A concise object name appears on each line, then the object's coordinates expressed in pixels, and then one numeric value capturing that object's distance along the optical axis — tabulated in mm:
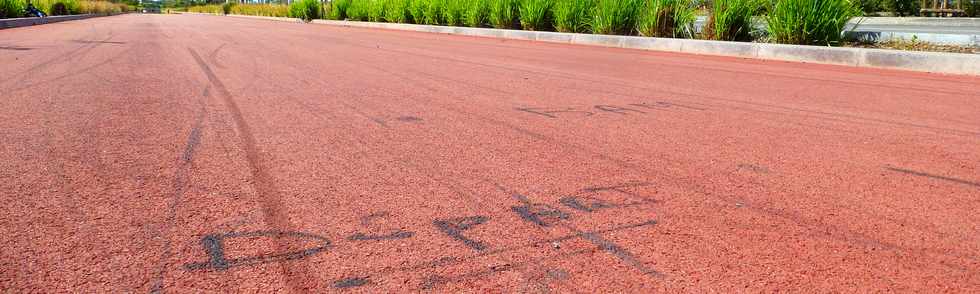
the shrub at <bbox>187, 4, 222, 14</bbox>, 67681
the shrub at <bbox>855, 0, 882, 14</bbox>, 22609
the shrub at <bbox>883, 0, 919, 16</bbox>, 22203
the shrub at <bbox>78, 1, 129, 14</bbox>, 36438
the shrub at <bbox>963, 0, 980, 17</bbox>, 20094
